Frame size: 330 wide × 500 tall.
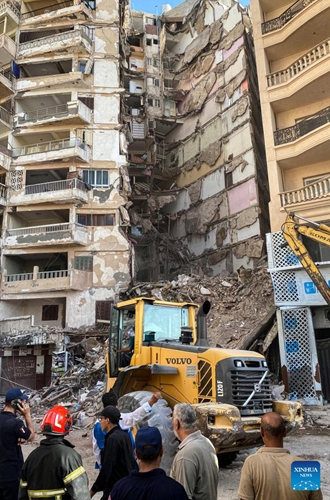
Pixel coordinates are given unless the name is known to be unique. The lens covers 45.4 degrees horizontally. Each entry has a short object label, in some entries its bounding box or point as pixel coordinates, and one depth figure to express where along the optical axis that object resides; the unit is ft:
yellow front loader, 18.15
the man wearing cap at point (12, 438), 12.48
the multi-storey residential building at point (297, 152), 44.60
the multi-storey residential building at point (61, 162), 82.69
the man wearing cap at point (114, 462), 12.80
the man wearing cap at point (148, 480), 7.33
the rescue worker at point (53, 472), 8.98
